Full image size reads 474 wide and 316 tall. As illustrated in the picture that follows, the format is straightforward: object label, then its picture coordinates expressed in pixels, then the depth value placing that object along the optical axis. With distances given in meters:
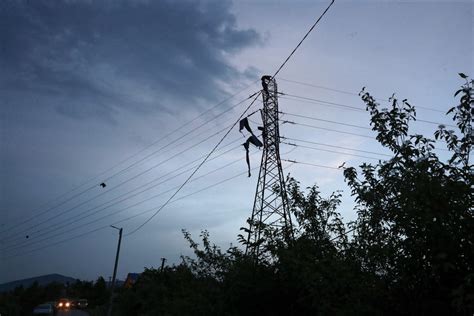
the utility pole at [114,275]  32.00
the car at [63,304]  45.44
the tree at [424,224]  4.25
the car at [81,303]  71.23
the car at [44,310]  51.16
